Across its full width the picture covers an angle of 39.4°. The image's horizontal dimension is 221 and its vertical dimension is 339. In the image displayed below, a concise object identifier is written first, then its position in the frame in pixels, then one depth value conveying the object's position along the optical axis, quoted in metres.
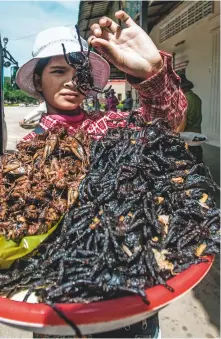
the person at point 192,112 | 5.90
